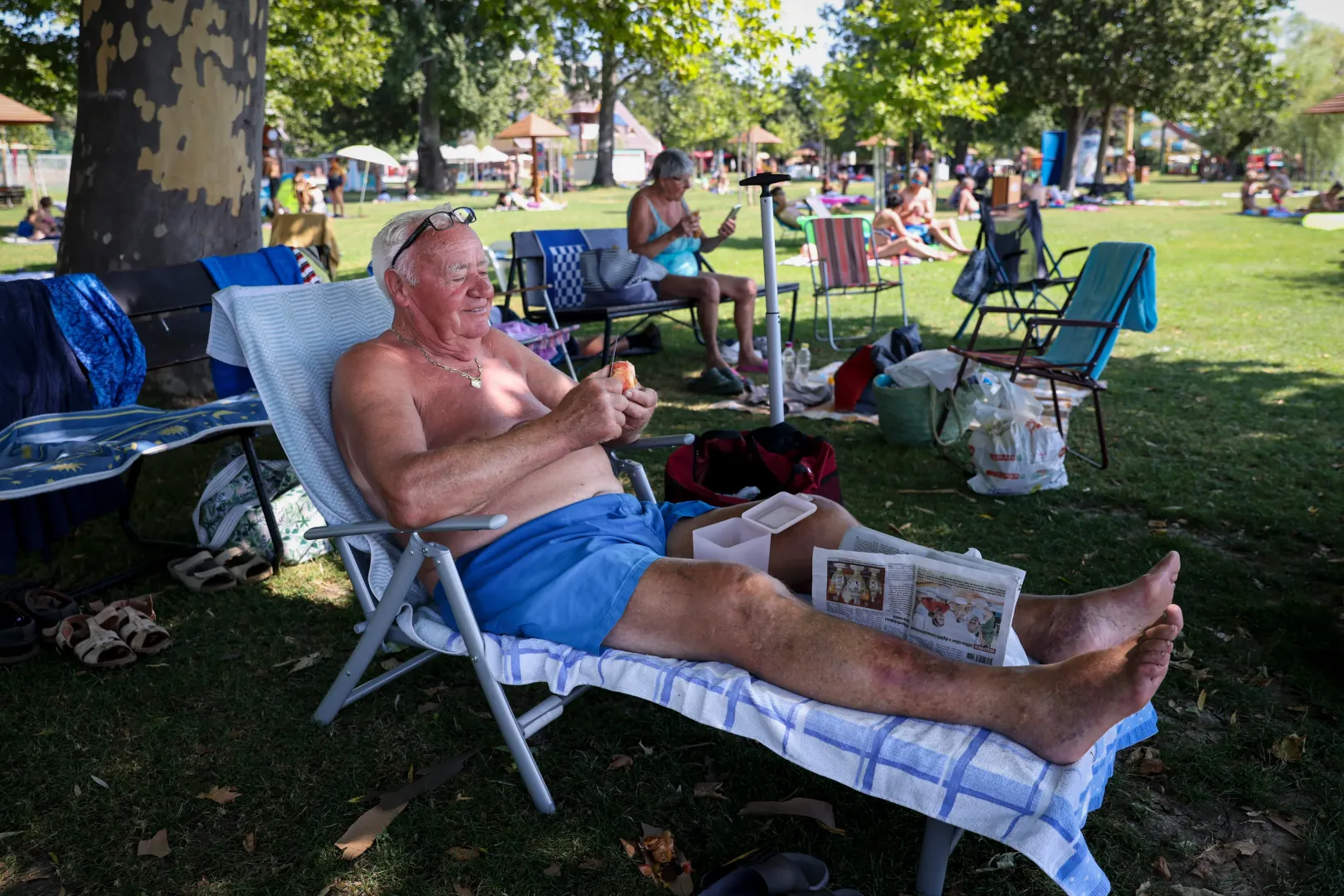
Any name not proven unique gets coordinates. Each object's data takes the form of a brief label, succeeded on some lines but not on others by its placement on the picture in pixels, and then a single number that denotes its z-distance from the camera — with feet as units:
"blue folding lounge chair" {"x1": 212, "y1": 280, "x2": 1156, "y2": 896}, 6.13
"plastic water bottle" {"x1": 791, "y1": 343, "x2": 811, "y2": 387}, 21.52
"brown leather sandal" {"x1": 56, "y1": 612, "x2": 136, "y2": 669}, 10.42
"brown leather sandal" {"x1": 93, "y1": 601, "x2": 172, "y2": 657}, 10.73
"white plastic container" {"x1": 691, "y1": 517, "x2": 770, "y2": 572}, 8.37
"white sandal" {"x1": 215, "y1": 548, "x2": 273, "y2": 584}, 12.56
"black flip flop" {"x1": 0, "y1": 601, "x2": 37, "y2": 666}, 10.57
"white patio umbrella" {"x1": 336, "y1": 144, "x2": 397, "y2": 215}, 81.10
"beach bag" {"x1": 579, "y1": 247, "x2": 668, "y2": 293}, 22.99
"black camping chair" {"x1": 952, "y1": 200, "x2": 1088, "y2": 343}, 26.68
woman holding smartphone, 24.18
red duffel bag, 10.80
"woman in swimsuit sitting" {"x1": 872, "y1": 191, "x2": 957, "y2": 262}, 44.98
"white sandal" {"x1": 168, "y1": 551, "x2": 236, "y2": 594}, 12.36
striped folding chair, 28.60
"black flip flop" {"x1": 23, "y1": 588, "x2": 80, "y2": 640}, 10.93
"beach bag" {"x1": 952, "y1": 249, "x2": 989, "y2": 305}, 25.80
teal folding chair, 16.65
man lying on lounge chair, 6.49
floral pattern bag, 13.11
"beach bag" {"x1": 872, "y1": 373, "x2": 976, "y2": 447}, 17.07
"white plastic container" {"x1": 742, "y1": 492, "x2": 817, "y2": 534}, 8.54
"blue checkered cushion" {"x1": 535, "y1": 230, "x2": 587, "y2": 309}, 24.52
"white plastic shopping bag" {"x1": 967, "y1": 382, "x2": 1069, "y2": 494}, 15.11
